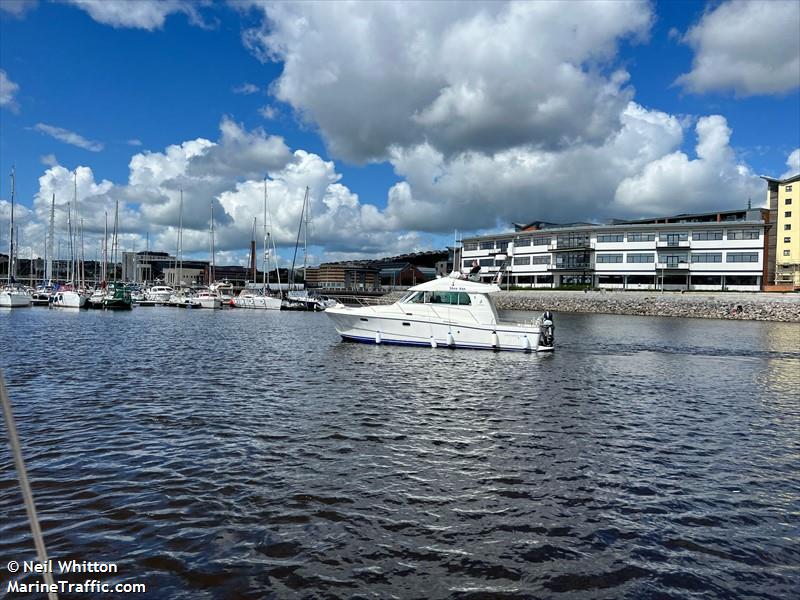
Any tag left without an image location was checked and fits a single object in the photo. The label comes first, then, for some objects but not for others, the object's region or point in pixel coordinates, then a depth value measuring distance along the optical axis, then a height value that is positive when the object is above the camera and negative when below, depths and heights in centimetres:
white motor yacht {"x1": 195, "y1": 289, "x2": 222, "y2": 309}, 9206 -201
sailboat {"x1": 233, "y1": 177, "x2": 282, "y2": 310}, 9350 -208
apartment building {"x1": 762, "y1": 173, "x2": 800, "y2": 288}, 10088 +1426
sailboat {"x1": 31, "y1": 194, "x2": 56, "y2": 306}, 9159 +10
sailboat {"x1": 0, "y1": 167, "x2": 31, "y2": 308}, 7819 -172
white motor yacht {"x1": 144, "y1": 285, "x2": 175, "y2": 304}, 9756 -113
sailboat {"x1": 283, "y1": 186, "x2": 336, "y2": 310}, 9338 -206
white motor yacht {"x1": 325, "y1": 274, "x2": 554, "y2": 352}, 3234 -189
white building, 9888 +914
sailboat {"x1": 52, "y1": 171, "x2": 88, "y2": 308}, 7750 -171
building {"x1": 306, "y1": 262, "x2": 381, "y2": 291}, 19050 +514
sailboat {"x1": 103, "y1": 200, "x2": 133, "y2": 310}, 7725 -176
